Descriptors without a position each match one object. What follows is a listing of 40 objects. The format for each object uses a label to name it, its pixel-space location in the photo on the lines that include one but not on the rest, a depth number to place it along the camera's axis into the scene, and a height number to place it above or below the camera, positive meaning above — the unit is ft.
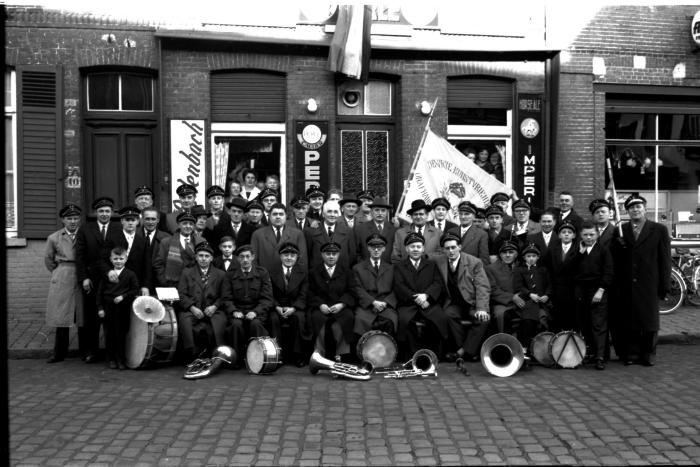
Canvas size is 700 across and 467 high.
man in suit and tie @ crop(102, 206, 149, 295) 33.14 -1.00
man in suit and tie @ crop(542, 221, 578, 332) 33.01 -2.54
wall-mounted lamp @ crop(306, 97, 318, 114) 46.14 +6.64
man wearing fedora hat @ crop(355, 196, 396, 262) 35.91 -0.51
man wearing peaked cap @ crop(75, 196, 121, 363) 32.99 -2.15
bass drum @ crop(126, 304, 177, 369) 30.81 -4.81
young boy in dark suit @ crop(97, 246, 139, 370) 31.94 -3.40
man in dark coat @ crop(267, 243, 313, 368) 32.63 -3.76
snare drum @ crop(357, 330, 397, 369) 30.58 -5.08
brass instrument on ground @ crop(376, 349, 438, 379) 29.45 -5.64
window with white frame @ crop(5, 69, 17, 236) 42.96 +3.93
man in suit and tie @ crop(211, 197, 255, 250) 35.81 -0.37
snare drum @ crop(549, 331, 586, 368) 30.96 -5.22
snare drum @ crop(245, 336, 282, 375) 29.78 -5.23
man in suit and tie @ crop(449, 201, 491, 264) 35.65 -0.85
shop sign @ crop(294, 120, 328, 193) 46.32 +3.81
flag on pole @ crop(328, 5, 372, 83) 45.11 +10.18
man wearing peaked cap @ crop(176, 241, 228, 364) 32.01 -3.52
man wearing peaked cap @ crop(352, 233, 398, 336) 32.83 -3.16
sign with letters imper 49.01 +4.07
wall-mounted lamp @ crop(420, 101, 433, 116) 47.39 +6.64
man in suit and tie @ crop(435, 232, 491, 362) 33.09 -3.37
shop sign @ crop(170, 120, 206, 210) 44.73 +3.72
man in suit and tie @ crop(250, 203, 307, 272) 34.58 -0.90
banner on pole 41.19 +1.99
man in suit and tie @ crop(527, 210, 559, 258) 34.58 -0.76
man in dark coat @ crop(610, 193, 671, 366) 32.40 -2.74
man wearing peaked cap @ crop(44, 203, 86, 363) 33.17 -2.86
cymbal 30.68 -3.51
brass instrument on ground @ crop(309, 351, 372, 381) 28.96 -5.60
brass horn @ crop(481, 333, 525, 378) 29.50 -5.20
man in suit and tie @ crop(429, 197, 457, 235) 36.47 +0.13
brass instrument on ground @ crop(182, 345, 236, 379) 29.48 -5.55
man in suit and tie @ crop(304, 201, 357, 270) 35.50 -0.77
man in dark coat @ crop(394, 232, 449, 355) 32.83 -3.36
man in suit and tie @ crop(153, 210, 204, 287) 33.55 -1.53
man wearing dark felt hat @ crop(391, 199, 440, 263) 35.63 -0.69
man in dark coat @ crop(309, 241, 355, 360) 32.68 -3.59
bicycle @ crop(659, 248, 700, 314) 43.08 -3.76
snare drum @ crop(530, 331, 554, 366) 31.45 -5.24
